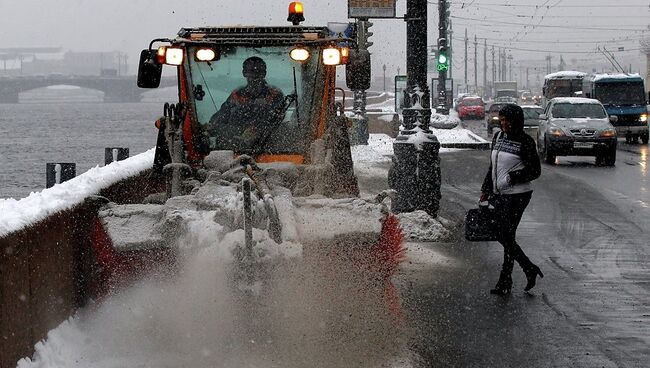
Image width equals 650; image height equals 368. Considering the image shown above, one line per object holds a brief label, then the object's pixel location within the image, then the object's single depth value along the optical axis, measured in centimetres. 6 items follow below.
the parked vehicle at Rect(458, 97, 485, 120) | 7900
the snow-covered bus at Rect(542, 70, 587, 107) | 5809
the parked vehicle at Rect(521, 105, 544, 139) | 4772
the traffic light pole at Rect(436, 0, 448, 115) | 4342
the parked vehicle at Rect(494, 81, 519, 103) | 9781
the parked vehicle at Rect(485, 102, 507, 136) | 5075
